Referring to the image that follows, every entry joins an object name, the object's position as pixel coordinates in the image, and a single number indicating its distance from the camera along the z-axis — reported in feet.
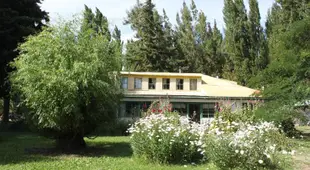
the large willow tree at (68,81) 38.06
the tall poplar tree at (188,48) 145.07
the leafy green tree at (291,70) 46.03
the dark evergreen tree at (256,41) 123.03
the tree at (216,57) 147.64
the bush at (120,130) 67.09
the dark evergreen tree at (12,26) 66.26
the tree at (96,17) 147.90
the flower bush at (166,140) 30.83
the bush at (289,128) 61.67
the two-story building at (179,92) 86.22
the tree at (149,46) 132.16
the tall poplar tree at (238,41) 124.57
